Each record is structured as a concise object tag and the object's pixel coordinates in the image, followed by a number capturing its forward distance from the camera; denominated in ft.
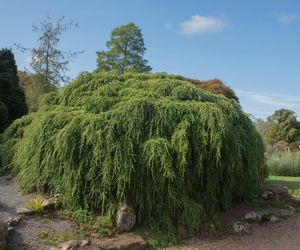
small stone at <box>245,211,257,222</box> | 14.73
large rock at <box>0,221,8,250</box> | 10.31
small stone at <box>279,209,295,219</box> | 15.78
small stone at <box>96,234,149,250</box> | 11.47
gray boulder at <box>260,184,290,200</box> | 17.53
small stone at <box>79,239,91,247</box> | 11.15
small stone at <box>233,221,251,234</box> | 13.65
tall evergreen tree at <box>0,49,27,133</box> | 23.62
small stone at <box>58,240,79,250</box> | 10.85
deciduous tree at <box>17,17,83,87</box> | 35.95
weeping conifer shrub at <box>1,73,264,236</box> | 12.81
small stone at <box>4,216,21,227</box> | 11.76
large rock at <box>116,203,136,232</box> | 12.40
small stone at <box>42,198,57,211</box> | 13.08
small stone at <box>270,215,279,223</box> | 15.03
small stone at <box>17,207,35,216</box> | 12.60
